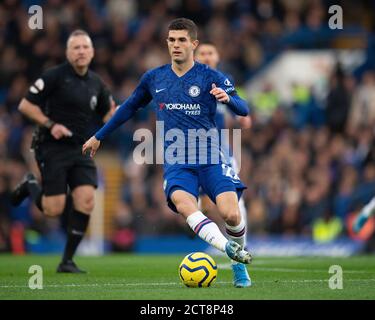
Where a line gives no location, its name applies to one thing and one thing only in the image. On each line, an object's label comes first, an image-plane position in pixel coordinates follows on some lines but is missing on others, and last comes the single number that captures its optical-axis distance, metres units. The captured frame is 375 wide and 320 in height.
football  18.64
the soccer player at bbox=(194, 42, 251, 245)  25.40
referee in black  24.30
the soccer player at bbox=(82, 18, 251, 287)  18.72
